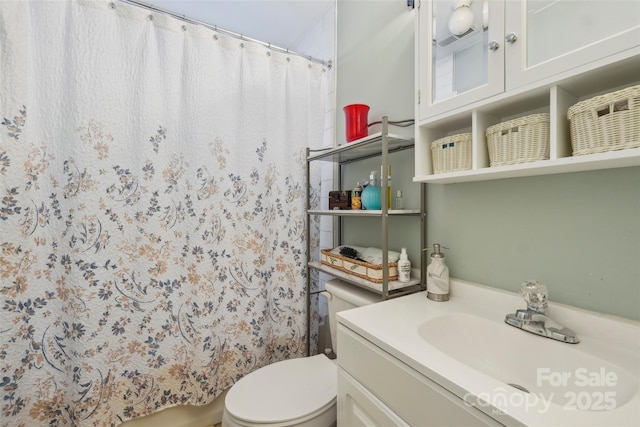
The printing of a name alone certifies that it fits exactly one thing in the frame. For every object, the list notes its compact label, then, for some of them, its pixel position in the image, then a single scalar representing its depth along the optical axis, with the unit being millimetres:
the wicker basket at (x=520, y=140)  681
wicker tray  1065
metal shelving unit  1010
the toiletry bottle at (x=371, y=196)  1181
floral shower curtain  1032
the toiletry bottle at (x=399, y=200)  1226
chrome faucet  696
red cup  1282
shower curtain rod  1193
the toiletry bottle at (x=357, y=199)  1279
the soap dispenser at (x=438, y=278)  980
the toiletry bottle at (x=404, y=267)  1086
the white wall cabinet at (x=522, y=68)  581
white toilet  918
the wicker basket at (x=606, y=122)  532
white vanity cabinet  541
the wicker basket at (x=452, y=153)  849
